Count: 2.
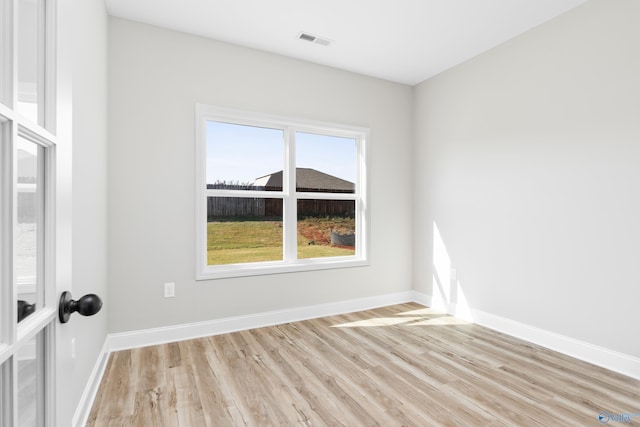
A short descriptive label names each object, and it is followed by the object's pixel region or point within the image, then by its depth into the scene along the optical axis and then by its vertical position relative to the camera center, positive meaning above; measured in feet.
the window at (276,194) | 10.64 +0.72
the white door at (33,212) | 1.79 +0.02
